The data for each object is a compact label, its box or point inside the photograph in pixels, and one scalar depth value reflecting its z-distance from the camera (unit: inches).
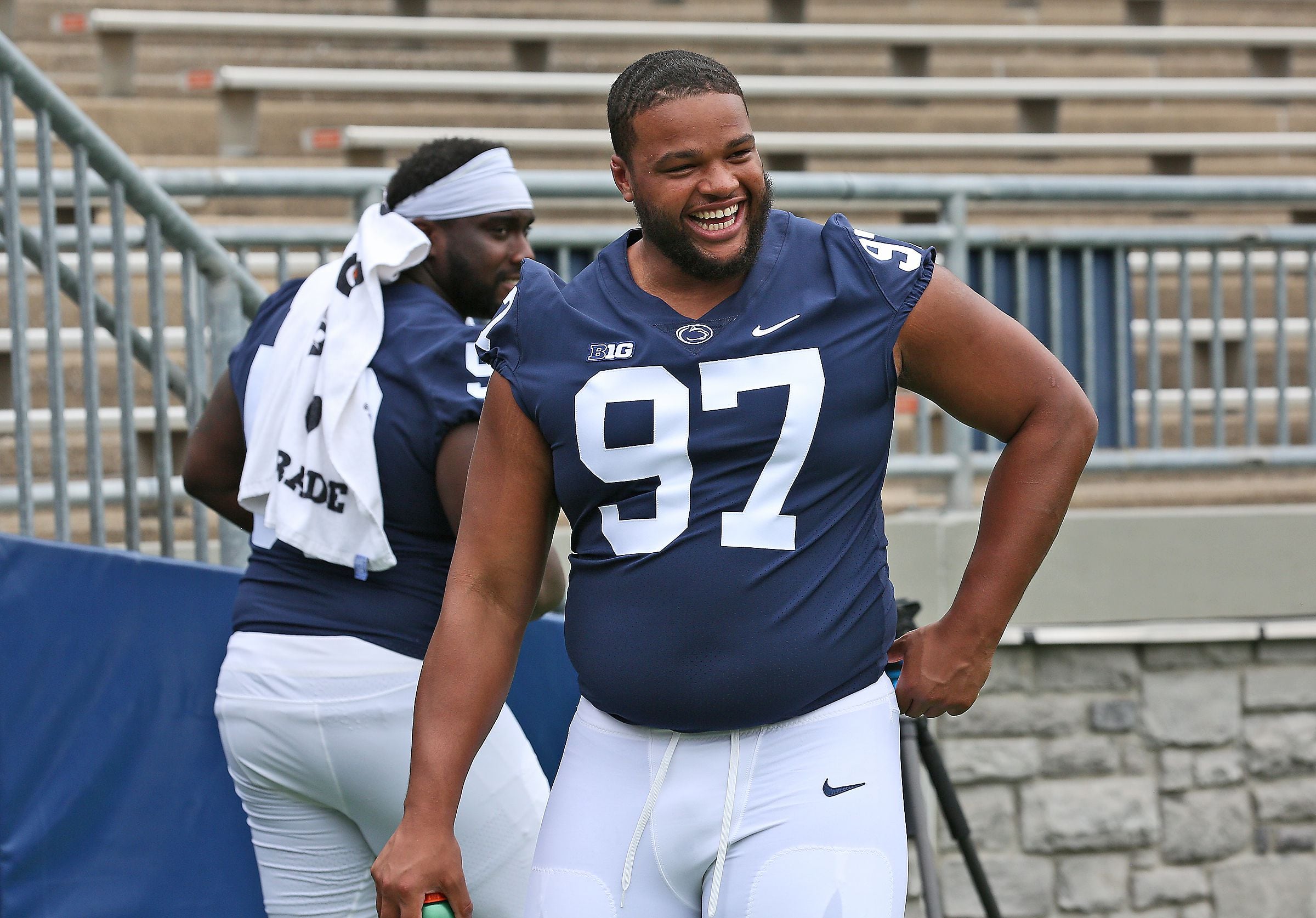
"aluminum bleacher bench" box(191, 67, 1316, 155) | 653.9
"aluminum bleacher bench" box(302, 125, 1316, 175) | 671.8
